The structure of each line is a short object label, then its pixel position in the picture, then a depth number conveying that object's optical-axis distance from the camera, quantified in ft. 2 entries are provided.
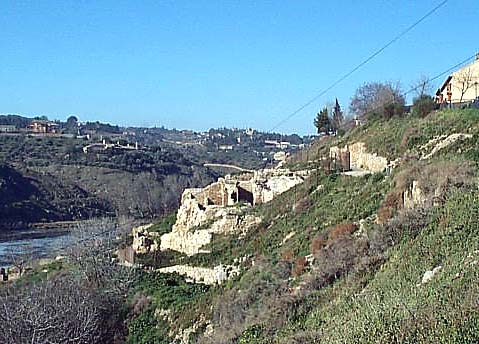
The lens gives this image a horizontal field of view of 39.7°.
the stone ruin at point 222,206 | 81.97
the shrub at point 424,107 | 84.43
